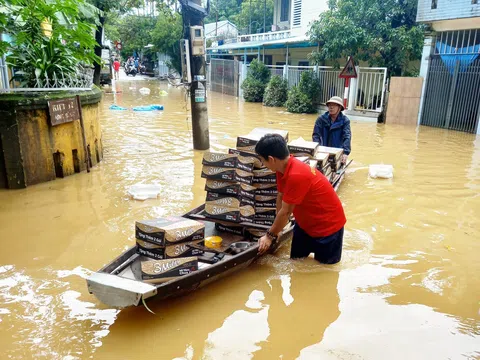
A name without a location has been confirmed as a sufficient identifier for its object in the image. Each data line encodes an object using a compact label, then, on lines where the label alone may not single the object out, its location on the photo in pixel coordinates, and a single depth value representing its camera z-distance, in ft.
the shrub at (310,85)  57.21
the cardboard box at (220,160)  14.60
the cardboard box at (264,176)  15.10
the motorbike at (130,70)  160.17
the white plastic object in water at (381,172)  25.35
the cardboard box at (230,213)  14.34
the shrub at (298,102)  57.06
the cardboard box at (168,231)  11.48
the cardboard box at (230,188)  14.60
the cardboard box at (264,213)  14.99
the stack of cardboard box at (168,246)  10.65
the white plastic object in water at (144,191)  21.12
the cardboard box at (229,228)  14.87
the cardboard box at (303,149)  18.34
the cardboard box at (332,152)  20.75
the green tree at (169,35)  124.98
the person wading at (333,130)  22.26
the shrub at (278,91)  64.59
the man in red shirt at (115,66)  124.22
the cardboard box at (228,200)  14.48
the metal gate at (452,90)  41.04
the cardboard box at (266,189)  15.11
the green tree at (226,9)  159.06
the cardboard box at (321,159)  18.51
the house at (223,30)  132.05
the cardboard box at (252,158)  14.90
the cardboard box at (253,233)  14.39
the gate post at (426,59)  44.62
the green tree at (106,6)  53.46
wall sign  21.82
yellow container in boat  13.97
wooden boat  9.78
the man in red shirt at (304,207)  11.51
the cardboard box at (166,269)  10.52
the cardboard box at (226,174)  14.49
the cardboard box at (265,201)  15.02
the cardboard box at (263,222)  14.89
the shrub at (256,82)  71.56
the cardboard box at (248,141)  15.99
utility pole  28.48
